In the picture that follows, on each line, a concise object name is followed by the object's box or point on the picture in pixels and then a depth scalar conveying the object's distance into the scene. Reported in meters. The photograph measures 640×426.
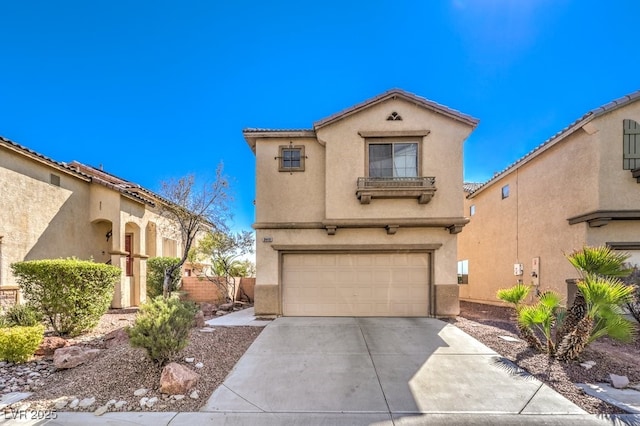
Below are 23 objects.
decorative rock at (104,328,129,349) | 7.46
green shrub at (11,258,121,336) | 7.95
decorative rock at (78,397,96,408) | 4.64
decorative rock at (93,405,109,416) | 4.43
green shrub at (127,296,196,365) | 5.37
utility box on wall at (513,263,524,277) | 12.95
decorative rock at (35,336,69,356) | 6.96
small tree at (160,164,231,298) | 11.53
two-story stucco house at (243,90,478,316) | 10.28
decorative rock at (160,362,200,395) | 4.88
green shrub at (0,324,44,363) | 6.36
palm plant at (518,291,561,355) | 6.38
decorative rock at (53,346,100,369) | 6.19
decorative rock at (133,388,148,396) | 4.84
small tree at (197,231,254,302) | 13.82
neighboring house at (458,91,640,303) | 9.34
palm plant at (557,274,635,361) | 5.95
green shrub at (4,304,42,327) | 7.33
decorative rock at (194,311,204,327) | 8.70
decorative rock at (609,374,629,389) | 5.28
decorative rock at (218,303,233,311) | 12.31
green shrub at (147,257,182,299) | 14.18
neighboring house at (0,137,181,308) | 10.04
